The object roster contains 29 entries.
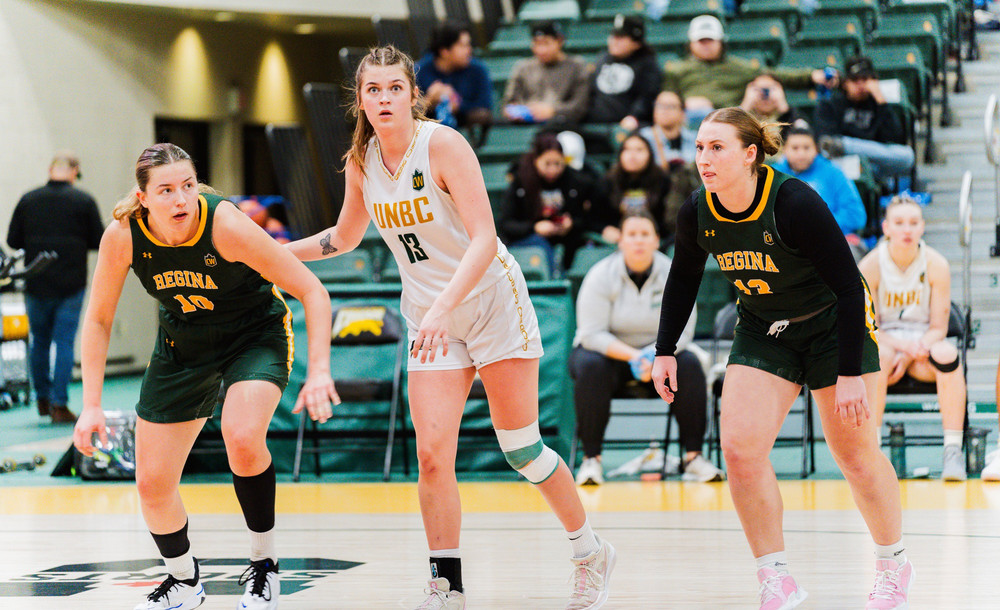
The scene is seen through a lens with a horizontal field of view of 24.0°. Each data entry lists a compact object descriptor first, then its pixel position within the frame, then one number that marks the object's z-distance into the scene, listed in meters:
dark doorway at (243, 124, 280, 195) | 29.61
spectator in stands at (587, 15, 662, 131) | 18.31
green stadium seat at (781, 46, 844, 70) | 20.84
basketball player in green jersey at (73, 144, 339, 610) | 6.61
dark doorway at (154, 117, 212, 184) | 27.00
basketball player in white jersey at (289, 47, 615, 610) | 6.59
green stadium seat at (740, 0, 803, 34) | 22.68
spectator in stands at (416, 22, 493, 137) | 18.71
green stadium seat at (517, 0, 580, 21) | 24.03
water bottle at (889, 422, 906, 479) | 12.06
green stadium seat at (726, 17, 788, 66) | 21.30
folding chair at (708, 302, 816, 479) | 12.31
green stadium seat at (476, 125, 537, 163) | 18.83
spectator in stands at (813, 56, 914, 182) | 17.22
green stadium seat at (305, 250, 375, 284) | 15.71
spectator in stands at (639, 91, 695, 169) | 16.44
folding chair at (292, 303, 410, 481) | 13.04
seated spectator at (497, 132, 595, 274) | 15.74
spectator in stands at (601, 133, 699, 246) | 15.30
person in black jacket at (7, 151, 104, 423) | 17.69
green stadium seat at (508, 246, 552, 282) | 14.51
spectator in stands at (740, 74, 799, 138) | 16.22
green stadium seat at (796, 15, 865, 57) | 21.14
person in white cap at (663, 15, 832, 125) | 18.02
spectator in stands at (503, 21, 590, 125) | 18.66
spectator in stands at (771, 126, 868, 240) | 14.54
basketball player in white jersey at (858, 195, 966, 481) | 11.92
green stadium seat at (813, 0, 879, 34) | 22.56
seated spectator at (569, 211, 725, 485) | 12.10
